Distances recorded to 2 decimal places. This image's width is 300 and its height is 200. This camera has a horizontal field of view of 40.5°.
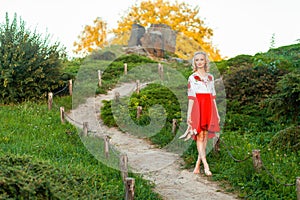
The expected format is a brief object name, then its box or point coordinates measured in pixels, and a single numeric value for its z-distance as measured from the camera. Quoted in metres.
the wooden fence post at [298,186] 6.11
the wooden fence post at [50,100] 15.56
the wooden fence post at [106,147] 8.96
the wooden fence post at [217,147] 9.43
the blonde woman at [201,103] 8.22
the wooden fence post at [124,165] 7.16
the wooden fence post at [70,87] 18.25
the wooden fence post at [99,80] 19.48
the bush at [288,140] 9.55
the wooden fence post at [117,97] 16.40
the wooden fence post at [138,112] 14.05
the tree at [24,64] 16.42
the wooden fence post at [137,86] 17.42
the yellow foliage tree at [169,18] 40.16
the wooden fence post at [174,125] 11.74
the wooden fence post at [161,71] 19.85
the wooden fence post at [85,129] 10.98
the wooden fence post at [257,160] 7.70
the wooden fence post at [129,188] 6.16
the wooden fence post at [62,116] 13.27
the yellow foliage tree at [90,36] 38.30
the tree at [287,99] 9.39
